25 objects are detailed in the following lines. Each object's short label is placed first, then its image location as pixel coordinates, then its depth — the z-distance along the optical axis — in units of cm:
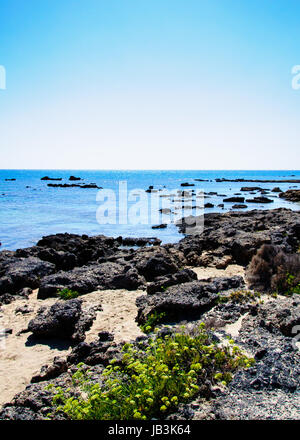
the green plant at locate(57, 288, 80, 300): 1025
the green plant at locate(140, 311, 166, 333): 735
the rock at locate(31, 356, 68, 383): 561
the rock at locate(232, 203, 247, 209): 4003
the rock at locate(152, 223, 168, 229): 2742
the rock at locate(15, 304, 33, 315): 917
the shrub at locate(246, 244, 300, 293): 845
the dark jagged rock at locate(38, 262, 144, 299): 1076
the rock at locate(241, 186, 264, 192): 6923
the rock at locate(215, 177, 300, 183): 10747
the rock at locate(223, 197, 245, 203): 4831
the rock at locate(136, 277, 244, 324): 768
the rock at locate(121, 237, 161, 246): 2119
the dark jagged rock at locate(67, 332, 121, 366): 574
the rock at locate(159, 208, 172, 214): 3698
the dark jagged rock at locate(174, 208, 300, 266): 1398
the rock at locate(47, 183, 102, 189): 8862
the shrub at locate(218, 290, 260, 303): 787
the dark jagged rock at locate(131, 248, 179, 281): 1206
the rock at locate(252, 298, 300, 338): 580
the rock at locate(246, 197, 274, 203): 4649
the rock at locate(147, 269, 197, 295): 966
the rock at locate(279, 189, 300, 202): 5133
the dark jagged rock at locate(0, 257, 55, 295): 1159
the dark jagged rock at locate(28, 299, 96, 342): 751
